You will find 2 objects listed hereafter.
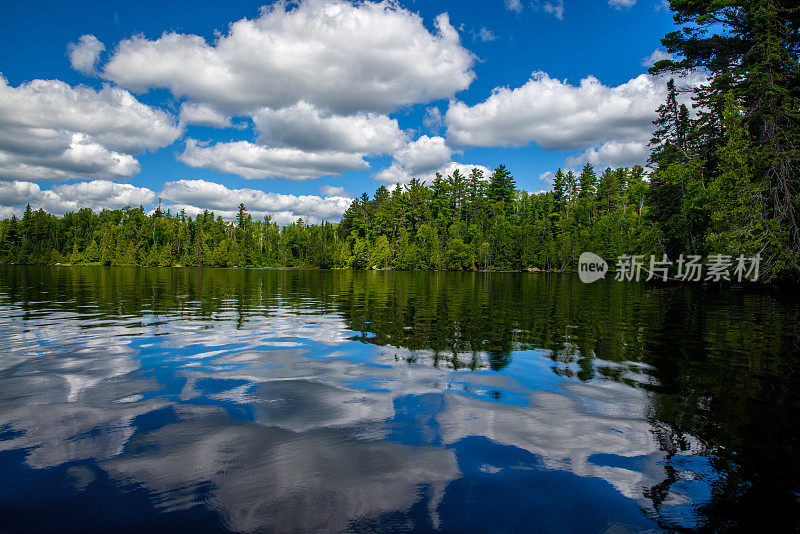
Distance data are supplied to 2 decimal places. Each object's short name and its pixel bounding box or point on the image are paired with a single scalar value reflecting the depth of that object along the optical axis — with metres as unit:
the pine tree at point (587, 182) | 114.88
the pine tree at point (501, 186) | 128.38
